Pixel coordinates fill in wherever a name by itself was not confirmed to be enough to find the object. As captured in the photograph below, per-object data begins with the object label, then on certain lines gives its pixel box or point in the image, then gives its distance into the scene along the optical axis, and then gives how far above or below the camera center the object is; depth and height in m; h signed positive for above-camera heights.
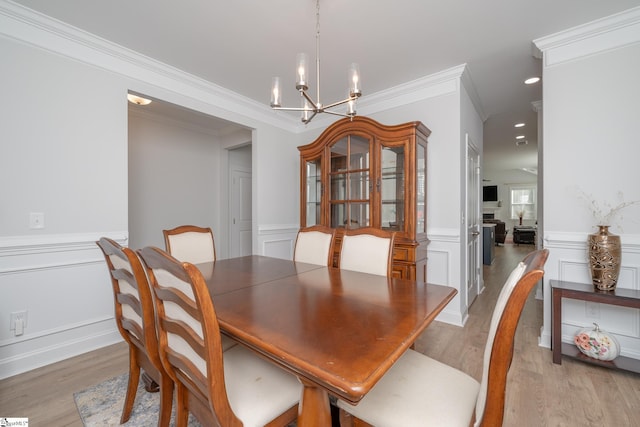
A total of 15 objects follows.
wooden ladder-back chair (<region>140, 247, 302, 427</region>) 0.77 -0.53
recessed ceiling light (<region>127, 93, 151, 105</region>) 2.94 +1.26
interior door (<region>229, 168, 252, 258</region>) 4.73 +0.01
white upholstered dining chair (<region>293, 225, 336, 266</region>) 2.19 -0.28
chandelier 1.49 +0.74
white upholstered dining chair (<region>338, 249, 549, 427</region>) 0.72 -0.65
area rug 1.44 -1.12
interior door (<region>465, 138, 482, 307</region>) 3.19 -0.15
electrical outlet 1.88 -0.76
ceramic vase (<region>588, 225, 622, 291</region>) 1.86 -0.33
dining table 0.73 -0.41
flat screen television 10.16 +0.69
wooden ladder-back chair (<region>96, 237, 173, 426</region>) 1.13 -0.50
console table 1.79 -0.63
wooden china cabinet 2.60 +0.32
